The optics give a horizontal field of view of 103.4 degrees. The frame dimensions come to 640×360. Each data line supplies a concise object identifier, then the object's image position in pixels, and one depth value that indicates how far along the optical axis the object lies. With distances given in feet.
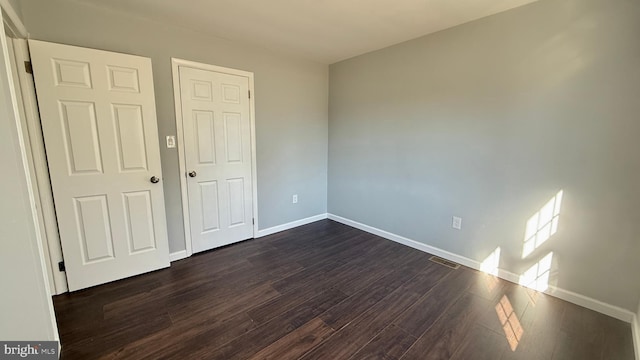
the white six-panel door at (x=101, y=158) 6.60
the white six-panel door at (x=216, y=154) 9.03
